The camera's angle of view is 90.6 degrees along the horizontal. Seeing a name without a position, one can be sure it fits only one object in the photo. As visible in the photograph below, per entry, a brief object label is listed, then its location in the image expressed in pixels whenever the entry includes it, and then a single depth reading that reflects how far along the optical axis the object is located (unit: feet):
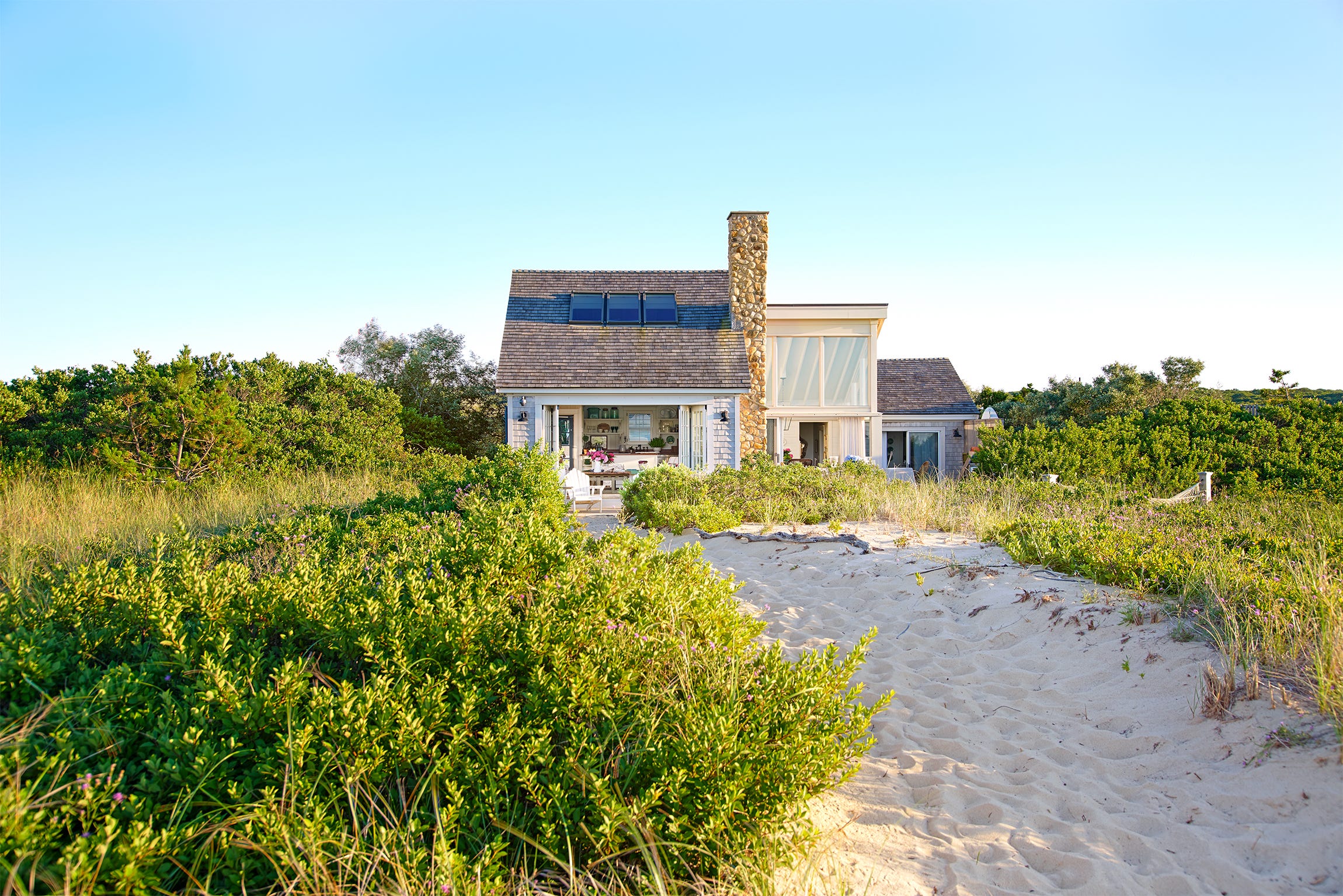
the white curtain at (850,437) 64.95
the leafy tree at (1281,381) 91.37
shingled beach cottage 54.13
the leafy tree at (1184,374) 81.30
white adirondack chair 36.70
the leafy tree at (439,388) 67.10
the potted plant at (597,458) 52.75
